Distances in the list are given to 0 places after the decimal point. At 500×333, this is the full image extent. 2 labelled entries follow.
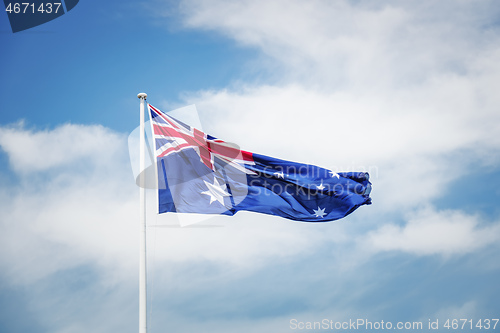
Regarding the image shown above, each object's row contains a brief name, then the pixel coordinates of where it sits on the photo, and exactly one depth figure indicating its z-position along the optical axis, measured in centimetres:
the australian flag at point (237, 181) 1816
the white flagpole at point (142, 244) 1602
